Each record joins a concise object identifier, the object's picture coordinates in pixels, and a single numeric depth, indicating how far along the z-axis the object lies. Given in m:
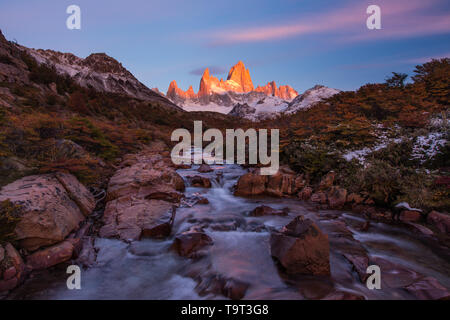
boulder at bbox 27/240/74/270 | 3.37
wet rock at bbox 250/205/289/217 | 6.19
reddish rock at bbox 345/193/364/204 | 6.39
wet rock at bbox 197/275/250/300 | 3.10
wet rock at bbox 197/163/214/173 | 10.71
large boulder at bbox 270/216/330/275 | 3.45
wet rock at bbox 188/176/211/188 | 8.83
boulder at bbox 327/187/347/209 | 6.52
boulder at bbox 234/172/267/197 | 7.95
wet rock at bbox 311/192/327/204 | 6.89
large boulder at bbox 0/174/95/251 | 3.50
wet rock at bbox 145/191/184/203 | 6.29
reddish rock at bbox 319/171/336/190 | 7.30
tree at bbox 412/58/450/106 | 10.27
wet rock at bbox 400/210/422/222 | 5.28
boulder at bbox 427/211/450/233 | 4.72
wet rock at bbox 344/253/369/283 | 3.49
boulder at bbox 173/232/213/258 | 4.33
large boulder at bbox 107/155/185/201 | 6.25
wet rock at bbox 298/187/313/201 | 7.35
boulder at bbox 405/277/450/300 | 2.91
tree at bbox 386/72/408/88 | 14.21
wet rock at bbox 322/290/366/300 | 2.79
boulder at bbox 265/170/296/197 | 7.75
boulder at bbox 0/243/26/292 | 2.91
